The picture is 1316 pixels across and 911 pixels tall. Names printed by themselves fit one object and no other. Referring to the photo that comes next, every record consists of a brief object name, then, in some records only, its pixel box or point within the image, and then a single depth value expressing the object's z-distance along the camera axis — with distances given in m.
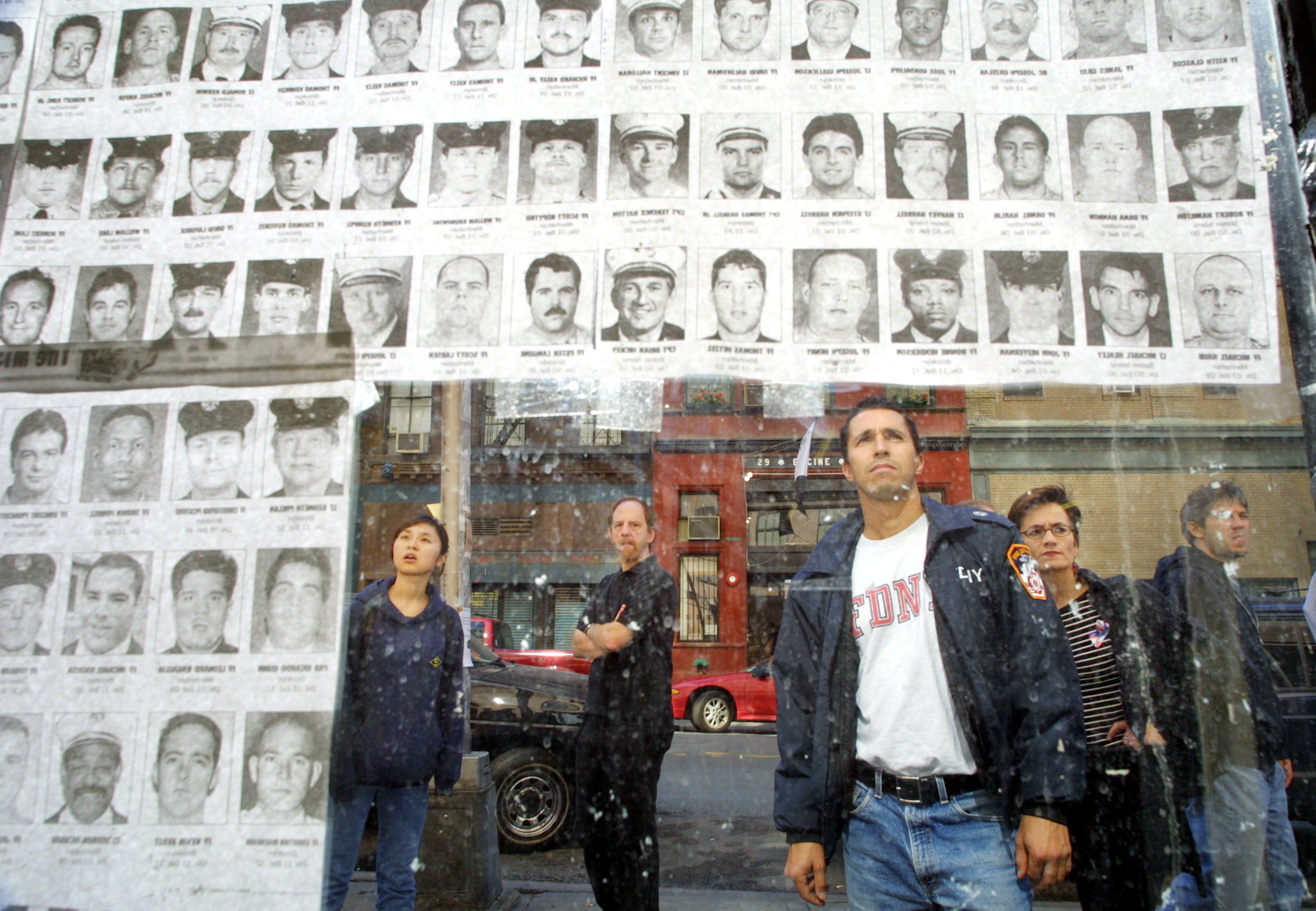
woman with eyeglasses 2.11
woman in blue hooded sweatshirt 2.24
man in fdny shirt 1.44
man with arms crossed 2.42
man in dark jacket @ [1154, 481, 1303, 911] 2.01
